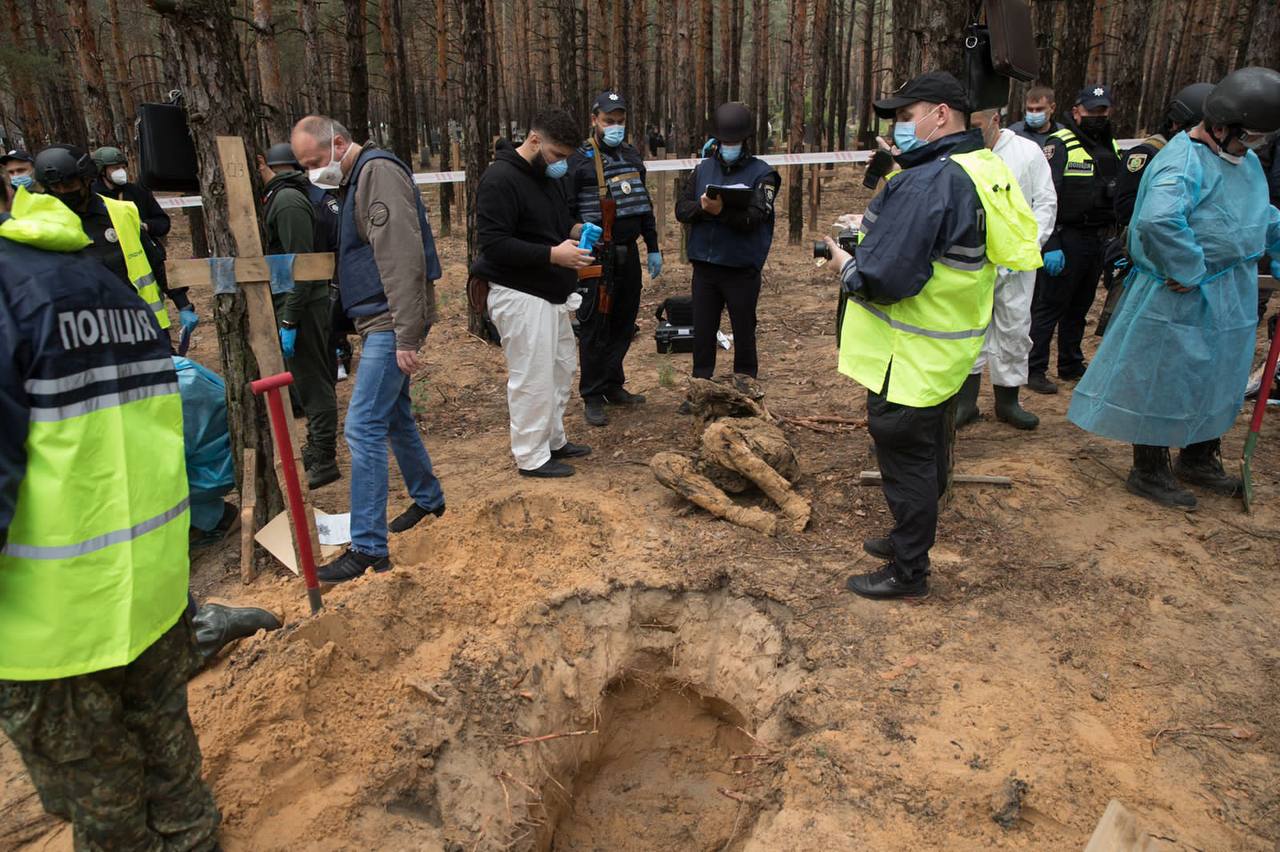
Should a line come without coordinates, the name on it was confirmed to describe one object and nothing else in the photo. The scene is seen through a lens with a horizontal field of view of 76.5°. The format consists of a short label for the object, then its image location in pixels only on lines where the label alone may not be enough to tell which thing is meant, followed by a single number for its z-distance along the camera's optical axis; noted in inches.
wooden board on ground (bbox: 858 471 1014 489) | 184.9
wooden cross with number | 140.4
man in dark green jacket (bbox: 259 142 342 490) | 210.4
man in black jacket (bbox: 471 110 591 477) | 180.4
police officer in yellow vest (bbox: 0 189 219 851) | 75.7
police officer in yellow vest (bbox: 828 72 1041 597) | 126.7
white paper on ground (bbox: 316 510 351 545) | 175.2
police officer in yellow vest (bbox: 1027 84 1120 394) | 231.3
